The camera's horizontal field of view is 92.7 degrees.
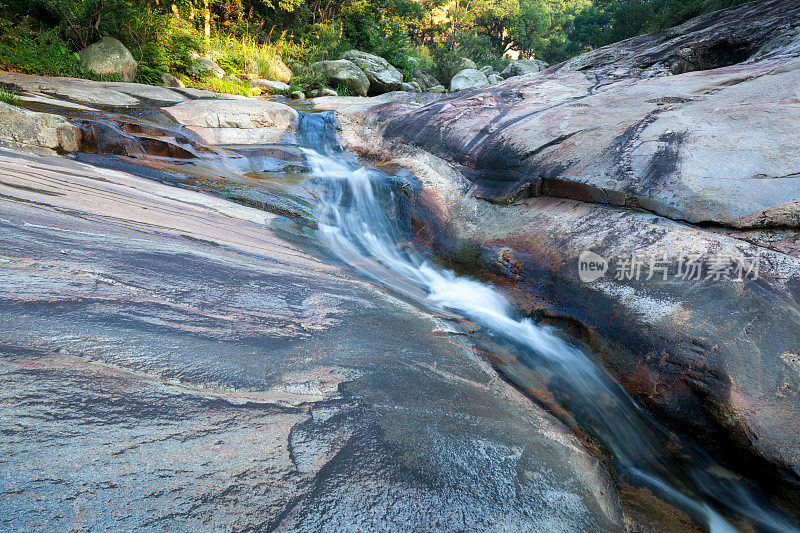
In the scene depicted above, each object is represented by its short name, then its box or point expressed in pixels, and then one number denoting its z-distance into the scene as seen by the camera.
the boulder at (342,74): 14.55
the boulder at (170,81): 10.80
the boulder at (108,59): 9.57
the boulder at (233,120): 7.00
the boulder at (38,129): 4.30
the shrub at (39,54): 8.34
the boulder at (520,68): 25.23
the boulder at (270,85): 12.96
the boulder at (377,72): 16.00
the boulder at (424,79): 21.05
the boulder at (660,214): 2.30
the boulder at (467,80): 21.35
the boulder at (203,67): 11.70
